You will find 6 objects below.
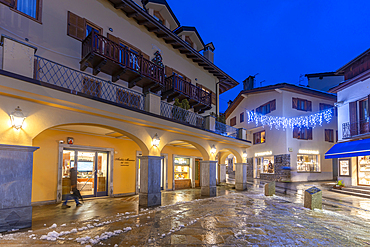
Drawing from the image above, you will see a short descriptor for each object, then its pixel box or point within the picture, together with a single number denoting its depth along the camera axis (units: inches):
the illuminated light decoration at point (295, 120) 854.5
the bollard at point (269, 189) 559.2
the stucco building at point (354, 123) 607.8
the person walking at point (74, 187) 385.7
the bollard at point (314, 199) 401.1
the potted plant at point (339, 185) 645.5
